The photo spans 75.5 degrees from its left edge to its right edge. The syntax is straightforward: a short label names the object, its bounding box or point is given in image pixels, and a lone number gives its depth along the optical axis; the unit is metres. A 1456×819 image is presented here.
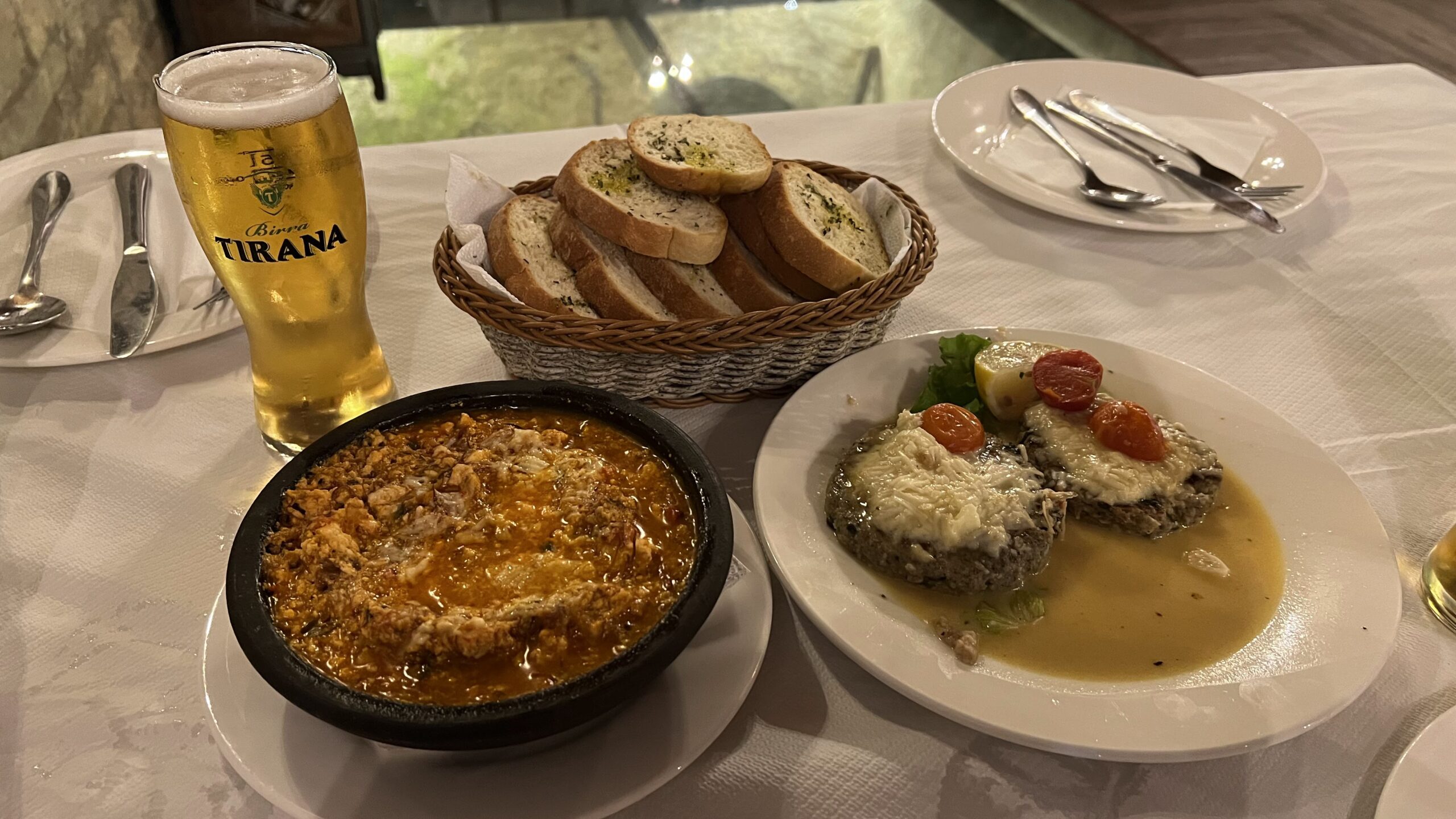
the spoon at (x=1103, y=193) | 0.71
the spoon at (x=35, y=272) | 0.54
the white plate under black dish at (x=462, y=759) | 0.32
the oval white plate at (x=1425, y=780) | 0.32
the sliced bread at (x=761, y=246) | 0.58
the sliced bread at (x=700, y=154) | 0.59
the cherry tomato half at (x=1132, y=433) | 0.45
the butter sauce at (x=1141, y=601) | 0.38
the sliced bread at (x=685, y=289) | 0.57
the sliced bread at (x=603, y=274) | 0.54
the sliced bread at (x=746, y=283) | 0.58
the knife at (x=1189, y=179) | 0.68
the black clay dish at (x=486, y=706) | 0.29
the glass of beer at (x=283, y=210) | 0.41
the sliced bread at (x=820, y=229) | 0.55
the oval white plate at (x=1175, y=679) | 0.34
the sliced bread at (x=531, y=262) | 0.53
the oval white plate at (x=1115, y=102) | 0.71
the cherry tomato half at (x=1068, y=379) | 0.48
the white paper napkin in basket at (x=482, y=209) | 0.53
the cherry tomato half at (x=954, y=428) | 0.45
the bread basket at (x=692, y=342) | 0.47
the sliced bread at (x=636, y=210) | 0.56
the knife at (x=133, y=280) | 0.54
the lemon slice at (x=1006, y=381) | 0.50
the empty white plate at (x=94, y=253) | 0.54
